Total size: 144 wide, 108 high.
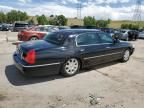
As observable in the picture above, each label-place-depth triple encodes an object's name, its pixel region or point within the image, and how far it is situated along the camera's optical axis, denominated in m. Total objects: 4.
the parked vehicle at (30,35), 7.57
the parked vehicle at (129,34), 12.95
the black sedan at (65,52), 3.21
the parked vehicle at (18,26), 16.72
